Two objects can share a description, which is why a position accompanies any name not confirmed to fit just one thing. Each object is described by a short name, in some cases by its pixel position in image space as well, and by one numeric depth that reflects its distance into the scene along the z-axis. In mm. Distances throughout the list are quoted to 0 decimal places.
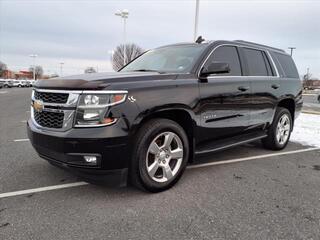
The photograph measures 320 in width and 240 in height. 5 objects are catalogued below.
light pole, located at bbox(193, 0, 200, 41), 10487
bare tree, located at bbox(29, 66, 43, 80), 90967
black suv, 2517
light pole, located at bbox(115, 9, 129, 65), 19545
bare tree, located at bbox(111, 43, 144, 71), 36703
